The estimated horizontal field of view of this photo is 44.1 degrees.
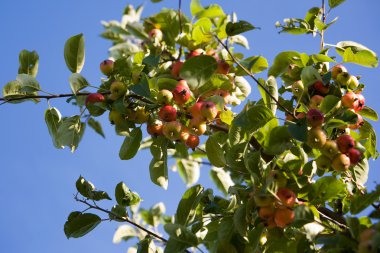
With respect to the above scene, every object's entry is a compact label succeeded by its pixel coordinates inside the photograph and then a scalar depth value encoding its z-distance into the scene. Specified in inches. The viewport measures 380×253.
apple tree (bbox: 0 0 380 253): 91.7
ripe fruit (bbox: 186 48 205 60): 132.6
